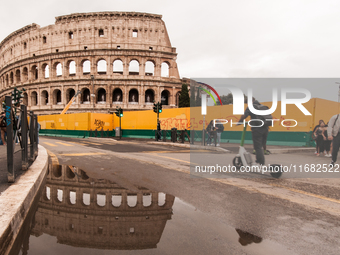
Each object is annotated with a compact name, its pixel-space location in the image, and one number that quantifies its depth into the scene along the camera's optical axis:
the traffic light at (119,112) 24.88
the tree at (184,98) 42.88
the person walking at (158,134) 20.32
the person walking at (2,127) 11.32
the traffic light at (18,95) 19.05
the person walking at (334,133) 6.02
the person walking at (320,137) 5.82
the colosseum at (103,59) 43.34
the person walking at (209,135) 12.83
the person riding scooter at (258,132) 5.54
